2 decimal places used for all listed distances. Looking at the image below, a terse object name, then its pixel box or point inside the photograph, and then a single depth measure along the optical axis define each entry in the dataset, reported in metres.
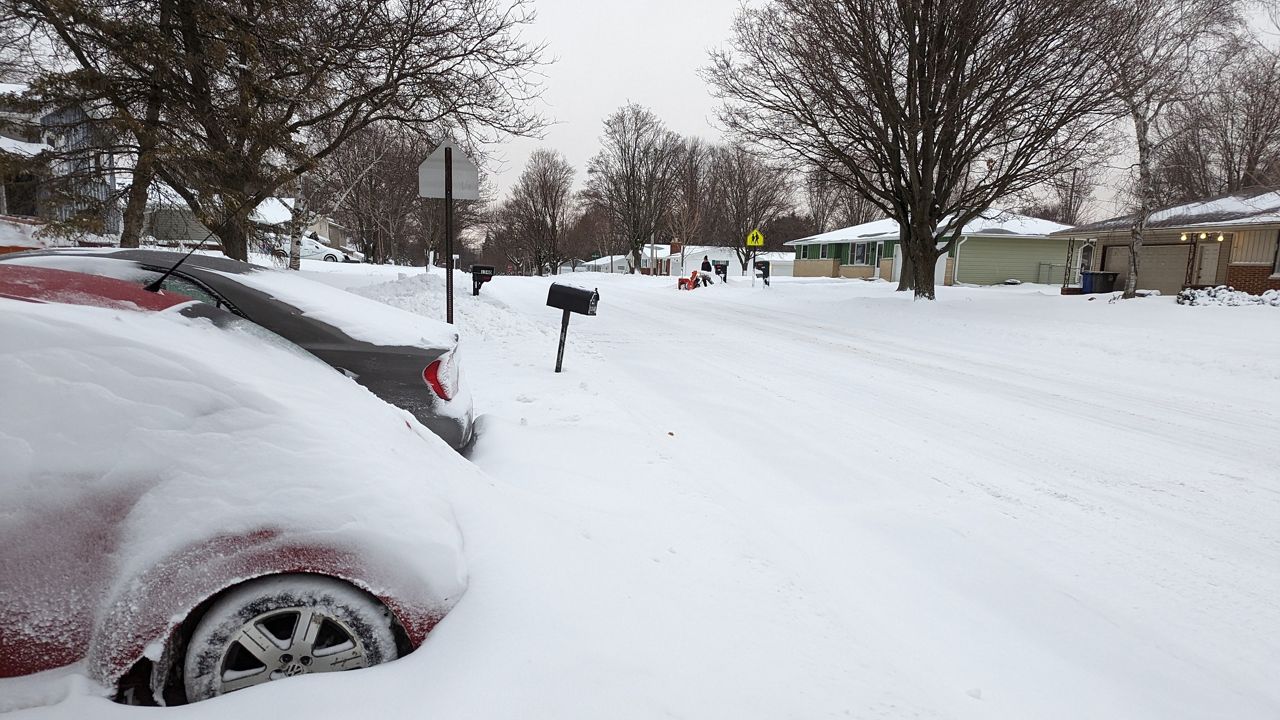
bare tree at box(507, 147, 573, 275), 63.34
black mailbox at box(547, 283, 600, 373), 6.94
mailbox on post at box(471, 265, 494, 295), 15.96
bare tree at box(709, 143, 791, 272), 54.56
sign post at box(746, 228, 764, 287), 28.11
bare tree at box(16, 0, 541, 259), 10.31
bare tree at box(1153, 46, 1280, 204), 20.23
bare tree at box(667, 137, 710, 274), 56.18
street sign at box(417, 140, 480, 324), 7.75
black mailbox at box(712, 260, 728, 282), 34.06
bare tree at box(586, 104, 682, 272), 56.56
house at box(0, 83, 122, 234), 10.56
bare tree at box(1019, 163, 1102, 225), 17.75
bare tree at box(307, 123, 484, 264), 22.62
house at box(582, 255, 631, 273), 82.94
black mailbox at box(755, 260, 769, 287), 27.00
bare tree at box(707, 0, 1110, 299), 15.27
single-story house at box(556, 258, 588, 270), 88.81
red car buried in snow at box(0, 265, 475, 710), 1.85
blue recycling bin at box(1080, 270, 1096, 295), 24.84
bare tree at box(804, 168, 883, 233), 61.34
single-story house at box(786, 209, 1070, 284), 32.34
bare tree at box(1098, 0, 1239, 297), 15.05
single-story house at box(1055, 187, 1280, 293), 20.86
